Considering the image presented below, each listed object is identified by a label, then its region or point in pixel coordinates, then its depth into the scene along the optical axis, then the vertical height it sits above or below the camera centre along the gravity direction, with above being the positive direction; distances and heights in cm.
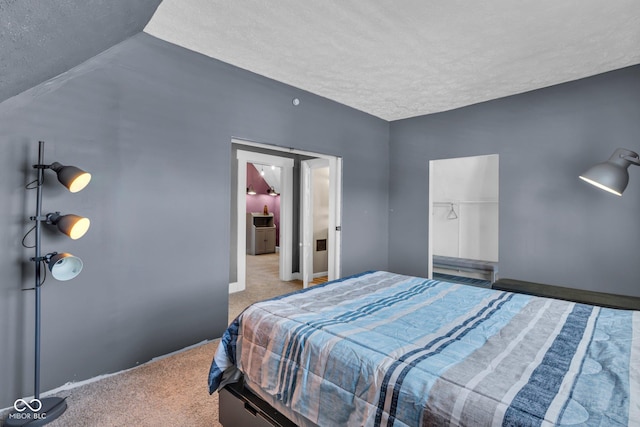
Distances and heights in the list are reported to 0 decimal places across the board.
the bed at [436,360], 93 -56
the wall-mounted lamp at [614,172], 240 +33
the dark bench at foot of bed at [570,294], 241 -70
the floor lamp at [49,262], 174 -29
